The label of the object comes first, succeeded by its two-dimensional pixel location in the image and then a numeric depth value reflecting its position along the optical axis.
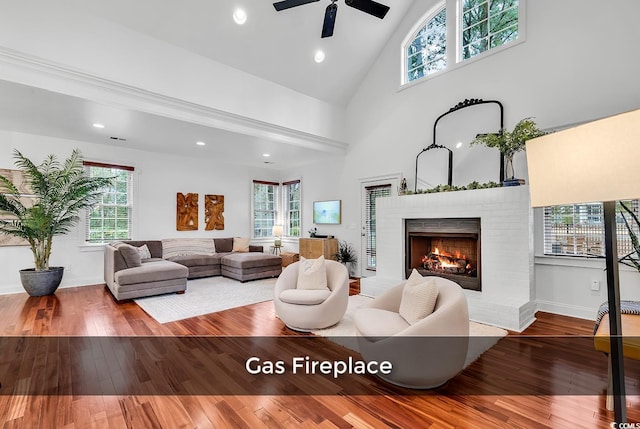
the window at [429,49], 5.30
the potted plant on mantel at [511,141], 3.71
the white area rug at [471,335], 2.88
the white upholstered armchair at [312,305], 3.23
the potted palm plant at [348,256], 6.68
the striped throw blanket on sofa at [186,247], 6.58
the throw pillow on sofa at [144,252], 5.94
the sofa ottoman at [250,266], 5.95
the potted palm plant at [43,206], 4.78
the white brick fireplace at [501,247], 3.66
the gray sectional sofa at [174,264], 4.67
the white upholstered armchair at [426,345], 2.05
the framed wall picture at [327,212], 7.07
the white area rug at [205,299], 4.04
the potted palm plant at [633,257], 3.00
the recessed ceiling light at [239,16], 4.41
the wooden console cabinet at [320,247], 6.85
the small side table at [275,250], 8.42
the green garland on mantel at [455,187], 4.10
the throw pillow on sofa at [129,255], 4.80
